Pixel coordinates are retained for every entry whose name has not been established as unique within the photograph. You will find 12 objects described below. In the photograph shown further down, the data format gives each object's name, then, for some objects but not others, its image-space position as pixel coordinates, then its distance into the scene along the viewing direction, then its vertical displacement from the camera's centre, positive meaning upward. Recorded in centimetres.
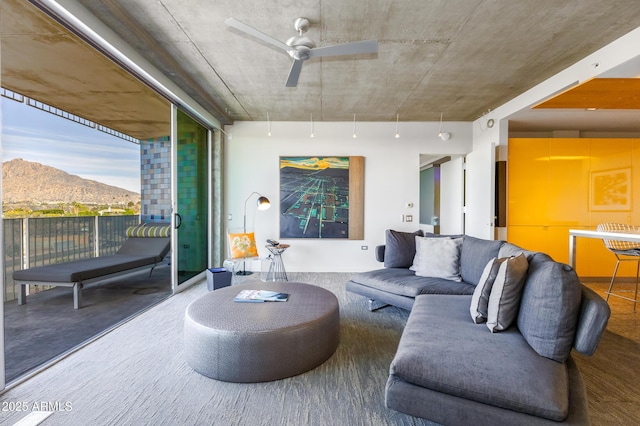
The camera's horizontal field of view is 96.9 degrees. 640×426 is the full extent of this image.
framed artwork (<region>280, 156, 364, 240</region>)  523 +25
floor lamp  449 +7
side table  450 -95
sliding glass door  396 +21
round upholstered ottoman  186 -88
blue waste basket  371 -90
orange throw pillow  452 -57
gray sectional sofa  126 -76
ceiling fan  229 +136
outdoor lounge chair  321 -73
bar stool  330 -43
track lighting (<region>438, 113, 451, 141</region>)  518 +138
